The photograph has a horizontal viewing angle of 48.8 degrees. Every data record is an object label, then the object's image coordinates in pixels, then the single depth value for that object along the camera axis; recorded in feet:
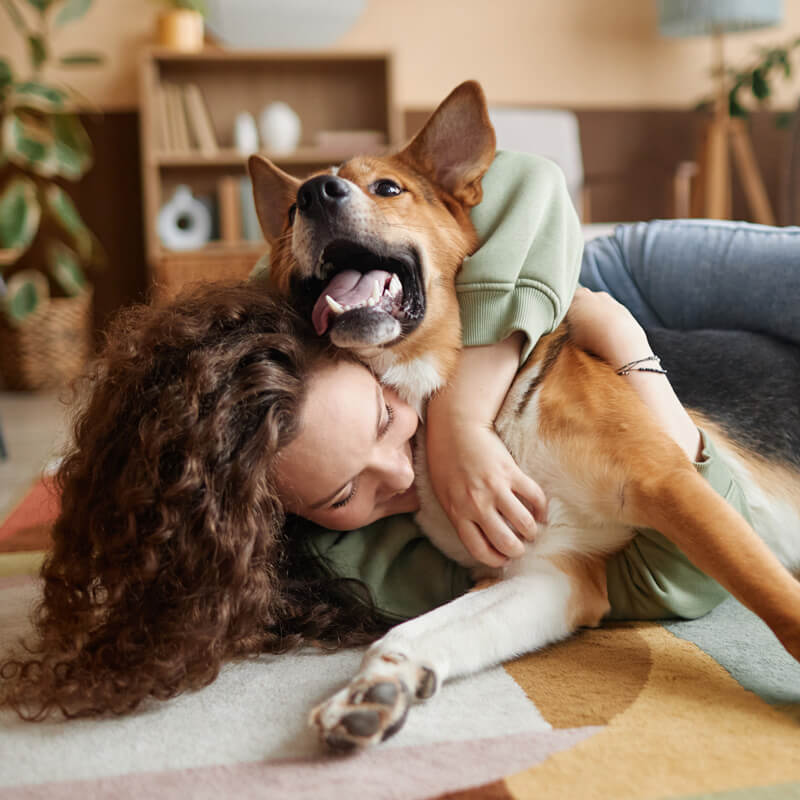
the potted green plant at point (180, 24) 15.10
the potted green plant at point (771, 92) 14.11
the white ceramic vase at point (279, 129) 15.40
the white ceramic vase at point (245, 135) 15.44
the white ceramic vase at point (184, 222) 15.49
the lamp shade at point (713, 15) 14.20
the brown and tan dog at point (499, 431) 3.38
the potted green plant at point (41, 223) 13.73
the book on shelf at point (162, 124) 15.38
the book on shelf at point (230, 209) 15.48
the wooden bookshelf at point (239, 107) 15.26
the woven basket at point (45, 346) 14.64
